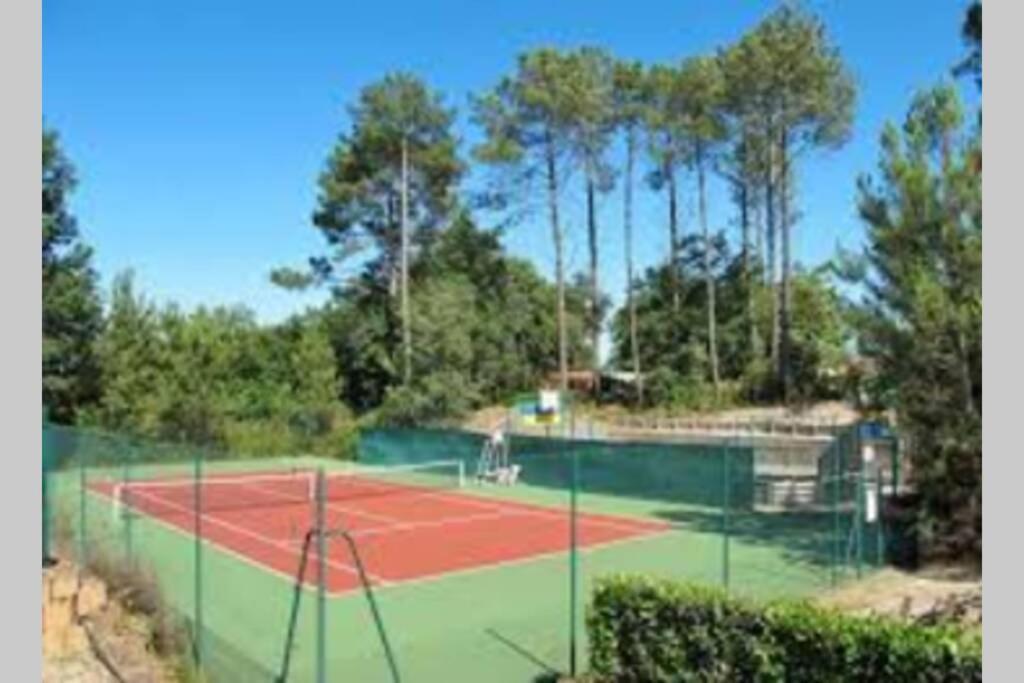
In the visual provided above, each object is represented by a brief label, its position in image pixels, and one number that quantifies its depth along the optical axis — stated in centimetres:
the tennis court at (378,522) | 1984
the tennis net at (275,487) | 2697
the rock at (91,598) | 1331
